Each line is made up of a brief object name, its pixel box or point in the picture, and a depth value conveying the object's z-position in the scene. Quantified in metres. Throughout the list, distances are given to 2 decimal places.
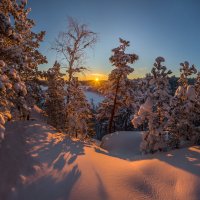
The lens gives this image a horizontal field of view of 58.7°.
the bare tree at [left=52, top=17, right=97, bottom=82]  18.94
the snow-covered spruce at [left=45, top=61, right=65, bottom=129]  19.70
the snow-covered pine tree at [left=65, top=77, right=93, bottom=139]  20.39
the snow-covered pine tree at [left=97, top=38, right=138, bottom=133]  21.34
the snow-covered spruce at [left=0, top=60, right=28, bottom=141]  6.71
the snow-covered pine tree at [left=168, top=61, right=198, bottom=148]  14.03
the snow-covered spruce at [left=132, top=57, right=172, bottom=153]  14.19
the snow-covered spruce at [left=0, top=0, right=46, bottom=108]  7.68
